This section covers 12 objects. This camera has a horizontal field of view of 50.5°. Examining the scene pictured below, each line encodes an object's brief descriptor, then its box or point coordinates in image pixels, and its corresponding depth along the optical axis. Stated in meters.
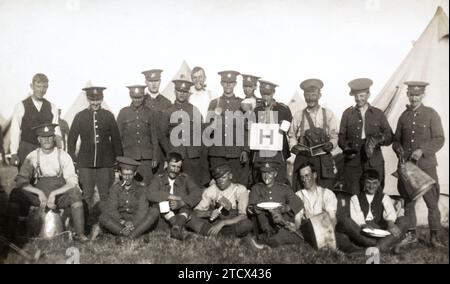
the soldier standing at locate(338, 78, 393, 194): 6.21
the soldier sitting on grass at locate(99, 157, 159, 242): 5.77
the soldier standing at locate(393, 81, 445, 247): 5.88
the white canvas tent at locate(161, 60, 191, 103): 7.47
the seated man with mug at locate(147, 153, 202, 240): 5.95
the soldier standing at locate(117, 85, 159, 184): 6.62
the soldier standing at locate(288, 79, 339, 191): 6.28
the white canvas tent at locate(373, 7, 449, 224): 6.85
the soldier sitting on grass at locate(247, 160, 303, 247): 5.62
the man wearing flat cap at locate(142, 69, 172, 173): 6.78
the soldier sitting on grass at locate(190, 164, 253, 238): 5.82
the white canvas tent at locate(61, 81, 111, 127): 8.09
